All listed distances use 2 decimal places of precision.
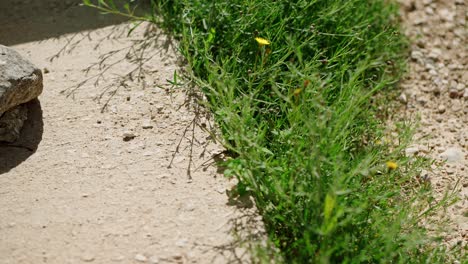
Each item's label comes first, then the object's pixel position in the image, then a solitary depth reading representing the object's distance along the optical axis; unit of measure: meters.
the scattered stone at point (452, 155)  3.28
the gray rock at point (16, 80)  2.73
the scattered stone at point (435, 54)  3.89
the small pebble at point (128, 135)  2.86
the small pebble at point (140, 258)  2.28
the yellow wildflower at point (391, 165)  2.35
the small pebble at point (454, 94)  3.70
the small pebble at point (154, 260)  2.27
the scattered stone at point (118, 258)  2.28
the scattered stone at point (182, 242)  2.34
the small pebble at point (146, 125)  2.92
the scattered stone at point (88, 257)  2.27
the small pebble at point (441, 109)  3.61
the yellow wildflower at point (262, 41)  2.81
